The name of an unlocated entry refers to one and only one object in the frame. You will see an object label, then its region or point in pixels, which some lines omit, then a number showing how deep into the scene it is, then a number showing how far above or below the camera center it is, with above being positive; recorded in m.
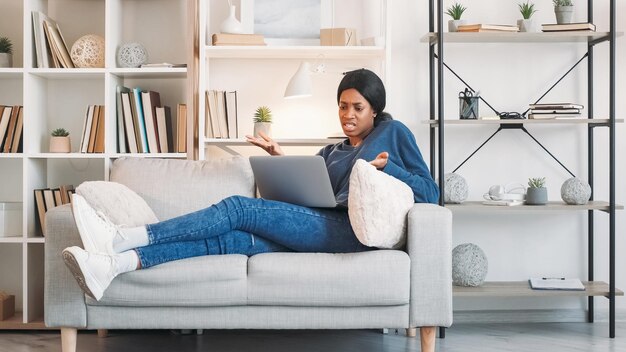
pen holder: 3.94 +0.31
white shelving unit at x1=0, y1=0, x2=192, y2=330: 4.18 +0.46
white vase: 3.94 +0.71
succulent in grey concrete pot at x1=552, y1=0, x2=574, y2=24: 3.93 +0.77
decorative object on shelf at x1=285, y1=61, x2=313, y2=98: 3.93 +0.42
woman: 2.82 -0.18
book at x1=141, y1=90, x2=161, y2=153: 3.96 +0.25
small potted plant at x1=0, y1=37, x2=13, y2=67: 3.99 +0.58
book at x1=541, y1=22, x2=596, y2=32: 3.86 +0.68
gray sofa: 2.97 -0.42
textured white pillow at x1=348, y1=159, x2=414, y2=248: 3.01 -0.12
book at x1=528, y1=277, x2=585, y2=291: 3.87 -0.52
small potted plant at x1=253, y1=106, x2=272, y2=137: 3.97 +0.25
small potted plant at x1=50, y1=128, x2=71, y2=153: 3.95 +0.14
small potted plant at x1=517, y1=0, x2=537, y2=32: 3.93 +0.73
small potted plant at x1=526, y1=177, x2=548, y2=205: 3.89 -0.10
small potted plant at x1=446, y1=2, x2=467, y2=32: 3.94 +0.74
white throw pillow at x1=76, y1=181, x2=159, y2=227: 3.09 -0.11
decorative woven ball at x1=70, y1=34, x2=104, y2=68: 3.91 +0.57
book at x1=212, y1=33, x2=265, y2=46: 3.91 +0.64
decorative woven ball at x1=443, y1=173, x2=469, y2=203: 3.89 -0.08
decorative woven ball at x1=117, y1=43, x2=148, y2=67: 3.94 +0.56
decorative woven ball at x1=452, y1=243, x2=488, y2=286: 3.86 -0.43
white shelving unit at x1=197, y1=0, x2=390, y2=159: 4.21 +0.48
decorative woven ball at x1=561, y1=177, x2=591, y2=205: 3.87 -0.08
